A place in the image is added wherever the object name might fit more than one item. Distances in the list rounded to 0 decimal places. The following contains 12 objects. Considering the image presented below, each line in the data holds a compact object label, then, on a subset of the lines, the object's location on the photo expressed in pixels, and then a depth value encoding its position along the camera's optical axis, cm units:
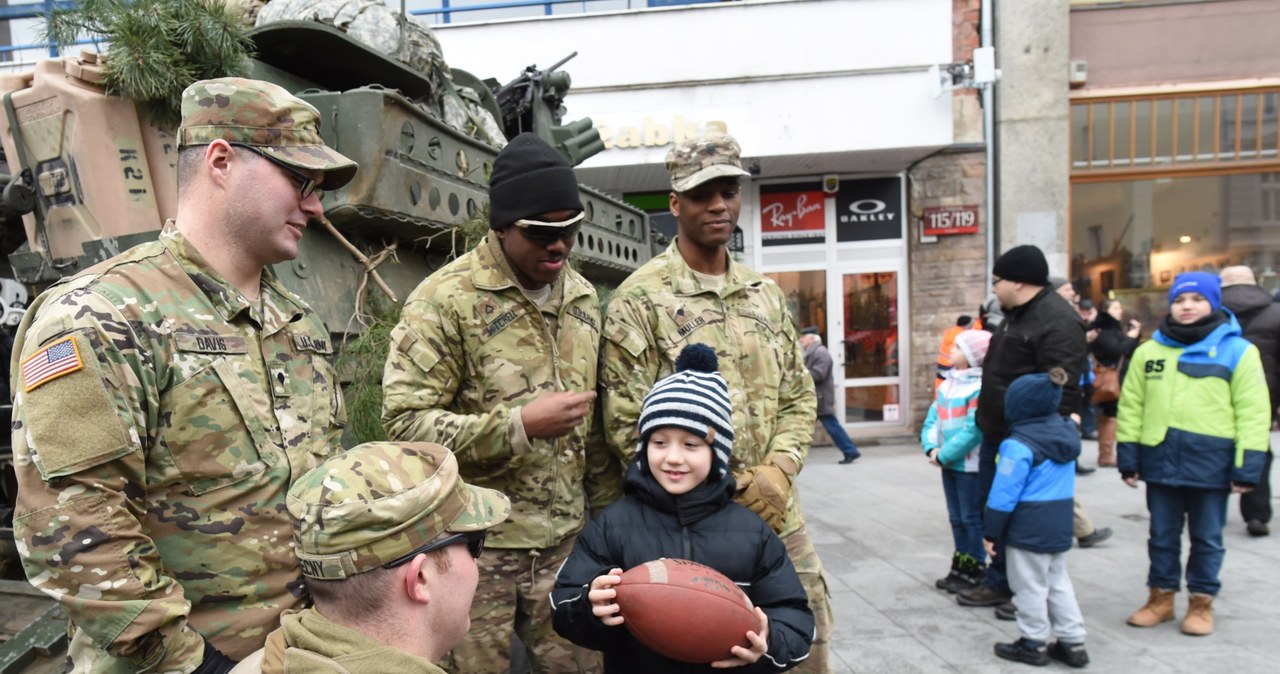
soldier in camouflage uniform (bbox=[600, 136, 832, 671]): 280
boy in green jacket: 435
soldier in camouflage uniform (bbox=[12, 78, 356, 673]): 158
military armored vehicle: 324
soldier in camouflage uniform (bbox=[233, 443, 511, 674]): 139
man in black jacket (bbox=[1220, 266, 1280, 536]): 623
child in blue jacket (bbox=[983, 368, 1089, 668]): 405
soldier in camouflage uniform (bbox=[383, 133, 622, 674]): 245
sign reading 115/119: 1144
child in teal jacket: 516
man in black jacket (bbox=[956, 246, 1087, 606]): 439
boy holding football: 226
